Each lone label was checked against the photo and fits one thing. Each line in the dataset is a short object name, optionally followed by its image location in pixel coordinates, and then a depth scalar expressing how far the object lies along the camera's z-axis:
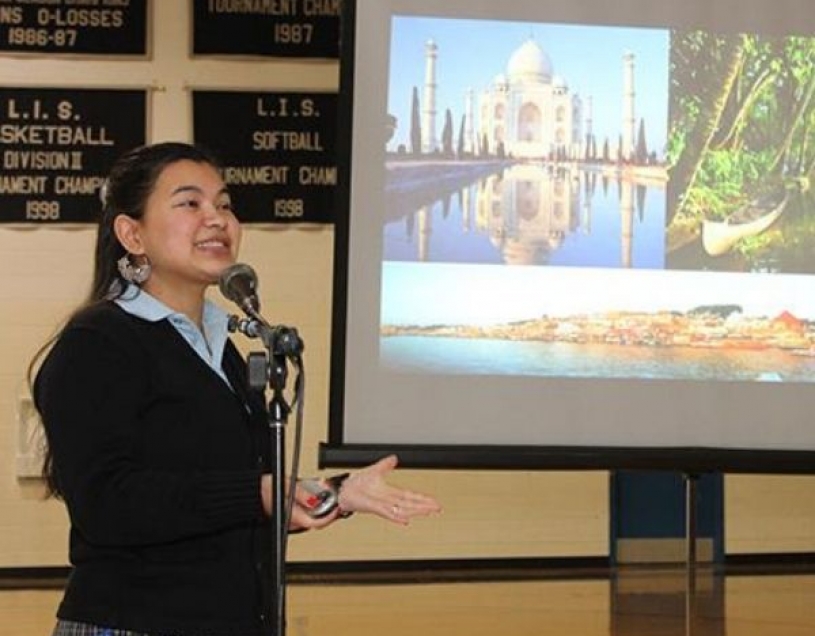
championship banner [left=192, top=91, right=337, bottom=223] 5.81
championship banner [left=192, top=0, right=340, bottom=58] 5.84
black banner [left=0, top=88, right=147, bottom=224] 5.71
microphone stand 1.62
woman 1.66
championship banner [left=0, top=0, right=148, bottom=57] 5.71
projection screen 3.56
